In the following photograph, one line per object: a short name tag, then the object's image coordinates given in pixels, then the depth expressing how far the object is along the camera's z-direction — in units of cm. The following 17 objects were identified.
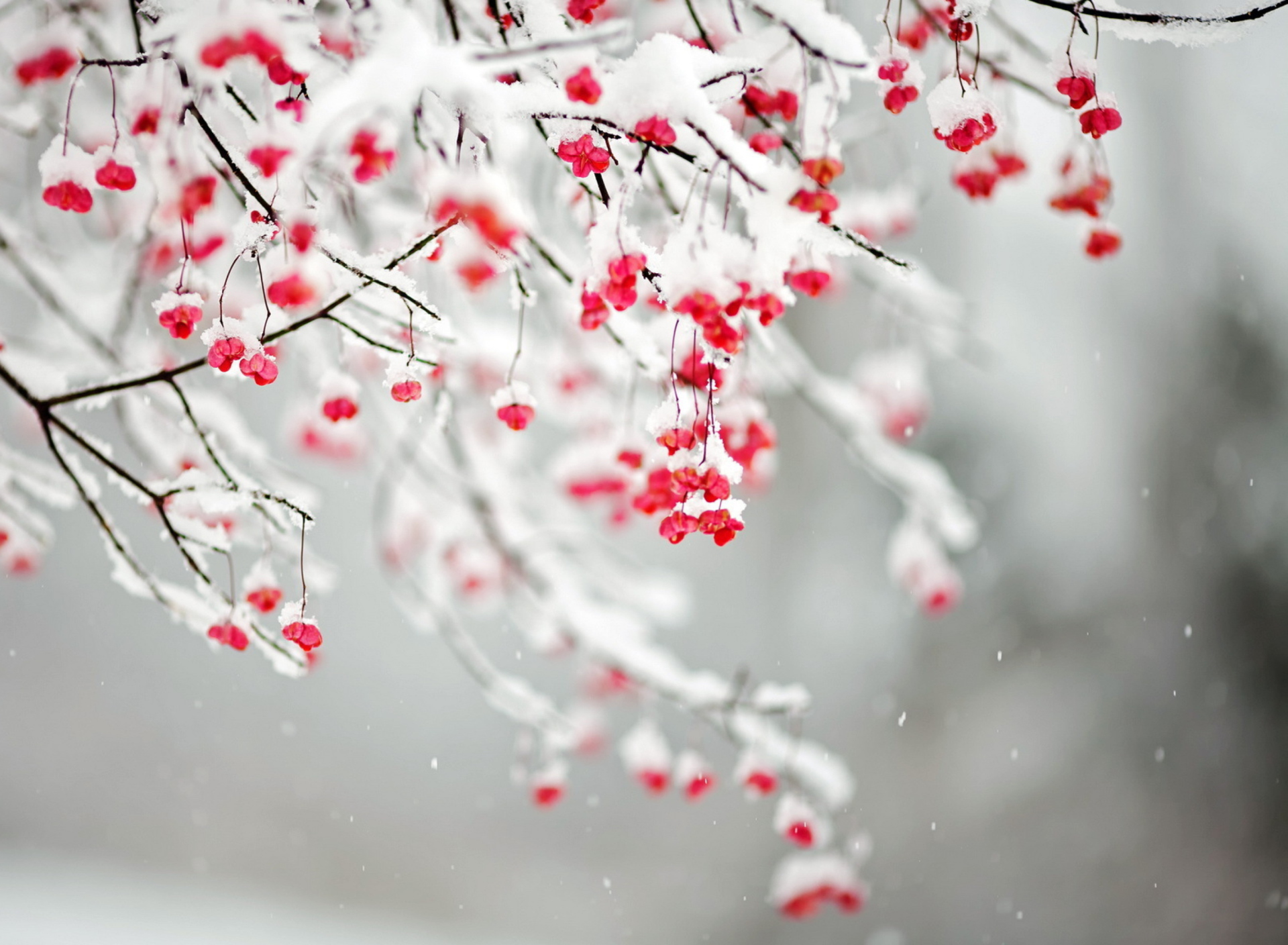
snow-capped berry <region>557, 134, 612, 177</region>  78
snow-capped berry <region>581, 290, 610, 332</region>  80
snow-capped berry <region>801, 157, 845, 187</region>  76
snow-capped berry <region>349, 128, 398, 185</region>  74
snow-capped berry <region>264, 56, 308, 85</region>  75
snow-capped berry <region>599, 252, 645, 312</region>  78
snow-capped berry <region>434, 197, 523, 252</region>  72
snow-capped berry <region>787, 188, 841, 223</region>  76
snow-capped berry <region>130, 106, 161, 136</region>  77
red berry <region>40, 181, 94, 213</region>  81
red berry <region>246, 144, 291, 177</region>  76
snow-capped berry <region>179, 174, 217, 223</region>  77
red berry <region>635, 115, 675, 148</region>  76
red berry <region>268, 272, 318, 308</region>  78
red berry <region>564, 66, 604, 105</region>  76
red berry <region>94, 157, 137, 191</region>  81
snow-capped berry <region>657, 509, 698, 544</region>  80
